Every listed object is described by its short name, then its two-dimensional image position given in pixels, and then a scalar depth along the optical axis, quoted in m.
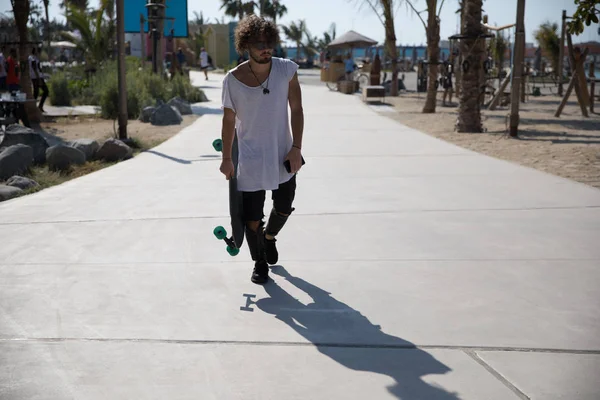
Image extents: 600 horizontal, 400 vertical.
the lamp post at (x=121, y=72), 12.08
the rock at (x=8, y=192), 7.56
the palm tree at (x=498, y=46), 28.92
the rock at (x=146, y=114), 16.50
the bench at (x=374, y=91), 22.52
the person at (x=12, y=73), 15.83
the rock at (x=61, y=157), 9.69
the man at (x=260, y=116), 4.33
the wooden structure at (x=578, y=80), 15.71
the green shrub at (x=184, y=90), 22.39
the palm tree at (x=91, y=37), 28.50
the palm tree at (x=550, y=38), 41.91
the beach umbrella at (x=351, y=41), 36.37
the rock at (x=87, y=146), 10.52
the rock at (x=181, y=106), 17.88
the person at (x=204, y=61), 37.72
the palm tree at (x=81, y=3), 71.56
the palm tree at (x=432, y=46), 19.38
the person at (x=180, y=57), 35.08
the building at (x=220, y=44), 62.38
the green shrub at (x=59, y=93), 21.11
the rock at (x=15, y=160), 8.92
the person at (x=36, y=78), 17.70
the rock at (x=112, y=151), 10.59
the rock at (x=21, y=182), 8.06
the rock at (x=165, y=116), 15.86
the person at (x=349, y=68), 30.66
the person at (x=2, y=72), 16.27
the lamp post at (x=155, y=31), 23.94
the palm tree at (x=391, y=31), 25.38
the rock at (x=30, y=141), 10.05
